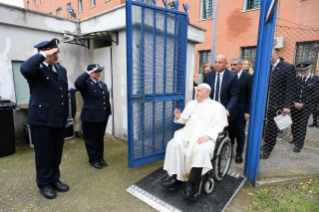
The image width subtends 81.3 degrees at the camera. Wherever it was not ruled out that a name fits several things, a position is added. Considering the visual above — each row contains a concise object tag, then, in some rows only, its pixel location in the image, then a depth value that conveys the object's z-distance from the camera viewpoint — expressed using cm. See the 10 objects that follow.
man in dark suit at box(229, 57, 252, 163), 302
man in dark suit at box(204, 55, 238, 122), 275
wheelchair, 215
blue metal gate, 266
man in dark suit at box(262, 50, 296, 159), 296
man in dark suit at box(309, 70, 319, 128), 496
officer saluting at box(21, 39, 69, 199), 204
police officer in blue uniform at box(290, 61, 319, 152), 337
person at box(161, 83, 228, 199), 211
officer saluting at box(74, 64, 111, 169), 277
